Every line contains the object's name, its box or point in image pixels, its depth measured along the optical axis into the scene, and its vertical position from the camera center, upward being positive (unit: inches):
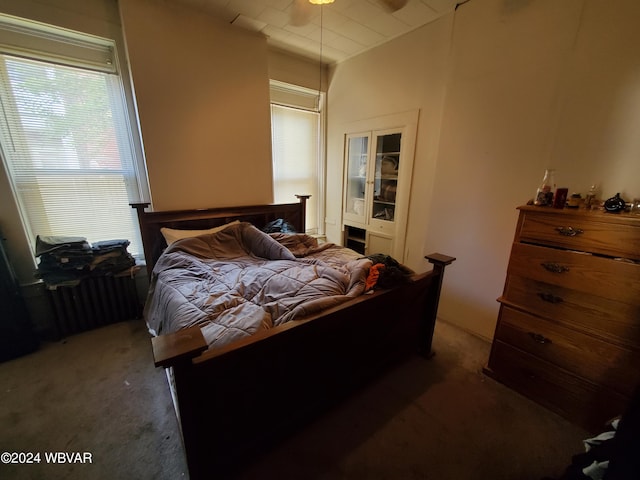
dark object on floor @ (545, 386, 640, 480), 24.9 -27.5
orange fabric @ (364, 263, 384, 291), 60.5 -24.4
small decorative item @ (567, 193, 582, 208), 57.7 -5.7
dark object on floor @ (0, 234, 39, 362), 72.1 -43.4
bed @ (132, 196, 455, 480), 39.5 -33.1
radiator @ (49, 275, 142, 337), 84.1 -46.0
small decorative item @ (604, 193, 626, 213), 52.4 -5.9
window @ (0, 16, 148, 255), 76.6 +10.7
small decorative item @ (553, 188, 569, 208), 58.1 -5.2
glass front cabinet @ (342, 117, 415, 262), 107.9 -7.4
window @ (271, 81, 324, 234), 128.0 +13.8
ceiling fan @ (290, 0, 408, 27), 73.7 +49.8
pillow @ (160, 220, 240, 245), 89.3 -22.7
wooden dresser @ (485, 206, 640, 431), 50.9 -30.1
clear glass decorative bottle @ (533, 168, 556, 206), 60.8 -4.3
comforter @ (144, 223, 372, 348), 49.6 -27.6
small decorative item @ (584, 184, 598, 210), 59.1 -5.7
